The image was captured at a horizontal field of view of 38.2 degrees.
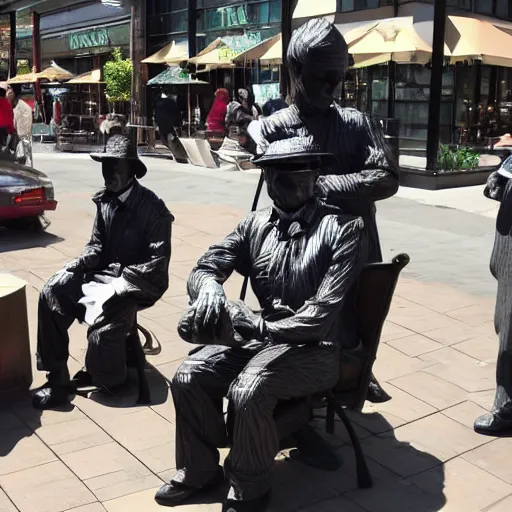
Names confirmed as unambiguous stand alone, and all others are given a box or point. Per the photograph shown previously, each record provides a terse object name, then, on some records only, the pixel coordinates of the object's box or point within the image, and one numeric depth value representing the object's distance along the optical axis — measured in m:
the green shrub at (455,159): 12.82
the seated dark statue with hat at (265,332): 2.88
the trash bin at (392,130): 12.31
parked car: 8.55
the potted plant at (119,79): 21.89
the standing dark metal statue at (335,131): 3.31
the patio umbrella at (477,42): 13.36
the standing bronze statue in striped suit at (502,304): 3.68
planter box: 12.45
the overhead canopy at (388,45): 13.17
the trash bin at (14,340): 4.22
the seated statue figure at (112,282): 4.16
